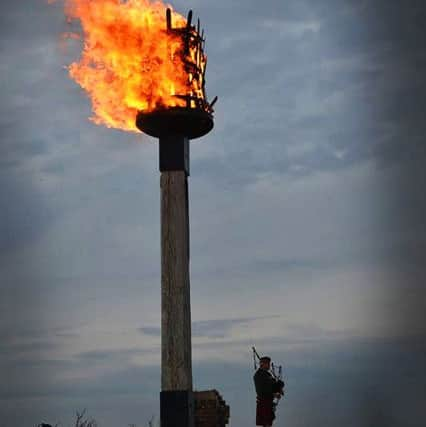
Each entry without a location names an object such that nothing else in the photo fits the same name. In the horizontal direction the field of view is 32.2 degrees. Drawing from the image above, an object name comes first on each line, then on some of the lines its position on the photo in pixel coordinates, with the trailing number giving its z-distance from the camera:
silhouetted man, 17.67
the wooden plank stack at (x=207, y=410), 21.50
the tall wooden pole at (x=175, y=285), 21.17
